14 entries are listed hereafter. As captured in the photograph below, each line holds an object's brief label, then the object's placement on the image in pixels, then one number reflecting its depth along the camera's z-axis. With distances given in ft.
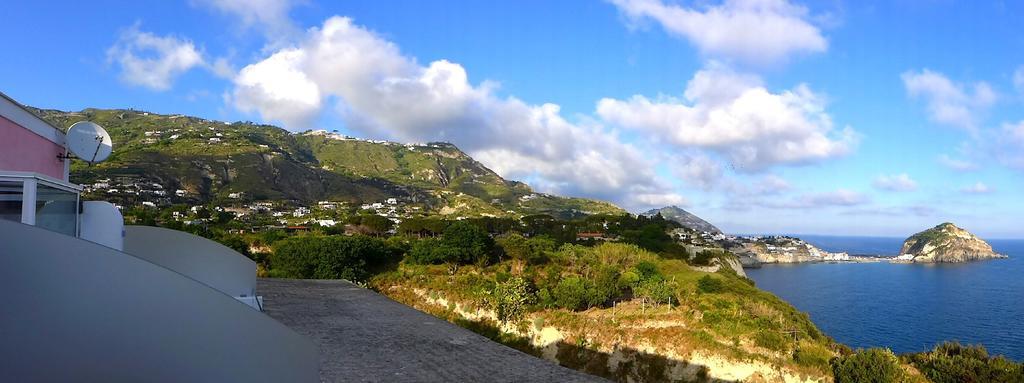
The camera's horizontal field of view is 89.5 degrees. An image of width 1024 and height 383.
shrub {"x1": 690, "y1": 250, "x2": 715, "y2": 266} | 164.25
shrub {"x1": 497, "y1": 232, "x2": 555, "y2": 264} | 107.14
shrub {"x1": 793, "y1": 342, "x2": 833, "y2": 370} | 55.93
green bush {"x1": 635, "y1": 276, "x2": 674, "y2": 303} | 75.92
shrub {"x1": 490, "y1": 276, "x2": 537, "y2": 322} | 68.95
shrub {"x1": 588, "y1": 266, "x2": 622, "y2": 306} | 74.79
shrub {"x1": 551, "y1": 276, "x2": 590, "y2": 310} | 73.10
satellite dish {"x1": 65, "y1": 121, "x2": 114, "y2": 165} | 17.93
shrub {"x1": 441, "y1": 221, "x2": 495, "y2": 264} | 102.71
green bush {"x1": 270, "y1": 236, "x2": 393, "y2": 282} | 83.30
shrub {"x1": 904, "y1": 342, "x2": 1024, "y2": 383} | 55.47
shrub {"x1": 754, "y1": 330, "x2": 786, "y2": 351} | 57.82
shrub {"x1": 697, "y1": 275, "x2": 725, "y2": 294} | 88.48
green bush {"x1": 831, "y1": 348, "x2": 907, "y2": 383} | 50.96
